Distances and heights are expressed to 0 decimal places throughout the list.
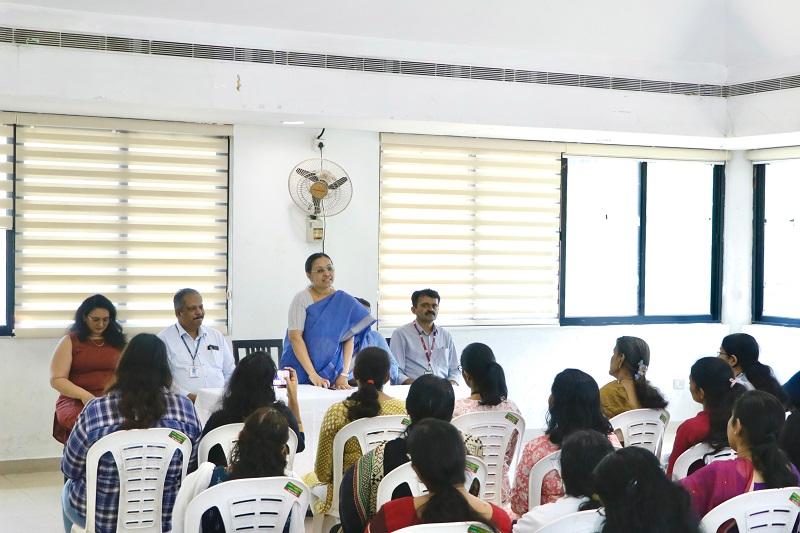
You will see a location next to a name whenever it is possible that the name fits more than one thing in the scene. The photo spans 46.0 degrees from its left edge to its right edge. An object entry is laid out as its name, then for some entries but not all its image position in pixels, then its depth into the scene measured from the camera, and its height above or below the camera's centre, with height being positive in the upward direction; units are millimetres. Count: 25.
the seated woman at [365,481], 3273 -761
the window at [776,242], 8281 +253
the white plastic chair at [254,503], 2877 -755
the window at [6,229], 6332 +190
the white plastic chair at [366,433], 3957 -719
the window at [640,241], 8242 +245
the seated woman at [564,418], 3543 -584
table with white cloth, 5129 -812
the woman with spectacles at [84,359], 4973 -539
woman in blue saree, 5922 -405
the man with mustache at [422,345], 6418 -556
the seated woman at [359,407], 4023 -624
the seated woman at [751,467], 3021 -638
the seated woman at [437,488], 2570 -617
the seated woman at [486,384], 4316 -548
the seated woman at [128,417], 3551 -604
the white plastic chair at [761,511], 2840 -741
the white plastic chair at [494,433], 4199 -757
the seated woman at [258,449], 2980 -595
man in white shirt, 5473 -519
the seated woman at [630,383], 4621 -572
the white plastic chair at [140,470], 3523 -800
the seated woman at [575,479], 2723 -623
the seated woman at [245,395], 3824 -549
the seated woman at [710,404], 3850 -567
